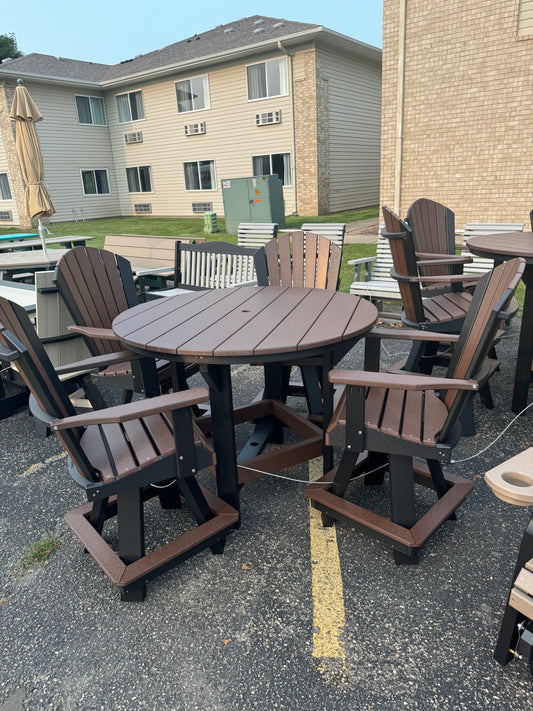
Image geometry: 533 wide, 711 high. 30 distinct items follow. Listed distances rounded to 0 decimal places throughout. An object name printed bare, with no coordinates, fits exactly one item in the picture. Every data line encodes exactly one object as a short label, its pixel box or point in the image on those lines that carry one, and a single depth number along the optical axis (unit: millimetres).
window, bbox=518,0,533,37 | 8984
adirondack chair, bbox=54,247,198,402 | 3348
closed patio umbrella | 7145
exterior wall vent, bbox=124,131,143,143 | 21297
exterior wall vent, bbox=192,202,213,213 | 19864
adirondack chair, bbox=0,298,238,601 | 1942
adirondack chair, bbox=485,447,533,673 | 1457
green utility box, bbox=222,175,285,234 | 14125
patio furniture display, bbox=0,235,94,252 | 8258
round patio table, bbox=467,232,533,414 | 3541
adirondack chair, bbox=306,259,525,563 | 2008
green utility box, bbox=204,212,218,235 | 15281
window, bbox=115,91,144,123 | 21000
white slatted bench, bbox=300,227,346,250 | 6098
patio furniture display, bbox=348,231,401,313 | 5441
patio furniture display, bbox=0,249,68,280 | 6039
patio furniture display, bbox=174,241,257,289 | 5609
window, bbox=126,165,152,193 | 21641
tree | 40862
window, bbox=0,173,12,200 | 22094
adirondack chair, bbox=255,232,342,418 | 3648
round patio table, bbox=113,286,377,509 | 2217
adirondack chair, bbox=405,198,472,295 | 4547
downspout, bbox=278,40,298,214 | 16375
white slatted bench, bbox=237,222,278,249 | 6965
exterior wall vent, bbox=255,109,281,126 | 17328
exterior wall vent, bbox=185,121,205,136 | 19250
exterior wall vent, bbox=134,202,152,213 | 21984
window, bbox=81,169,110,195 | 22031
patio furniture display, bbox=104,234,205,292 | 6023
